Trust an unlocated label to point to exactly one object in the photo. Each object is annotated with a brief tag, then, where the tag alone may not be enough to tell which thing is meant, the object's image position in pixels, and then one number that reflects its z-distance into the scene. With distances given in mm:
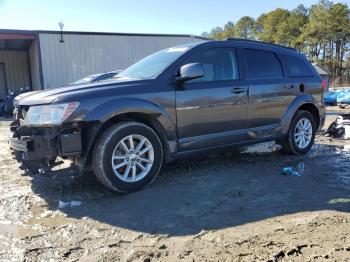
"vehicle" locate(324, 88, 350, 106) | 17594
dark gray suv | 4137
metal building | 19906
